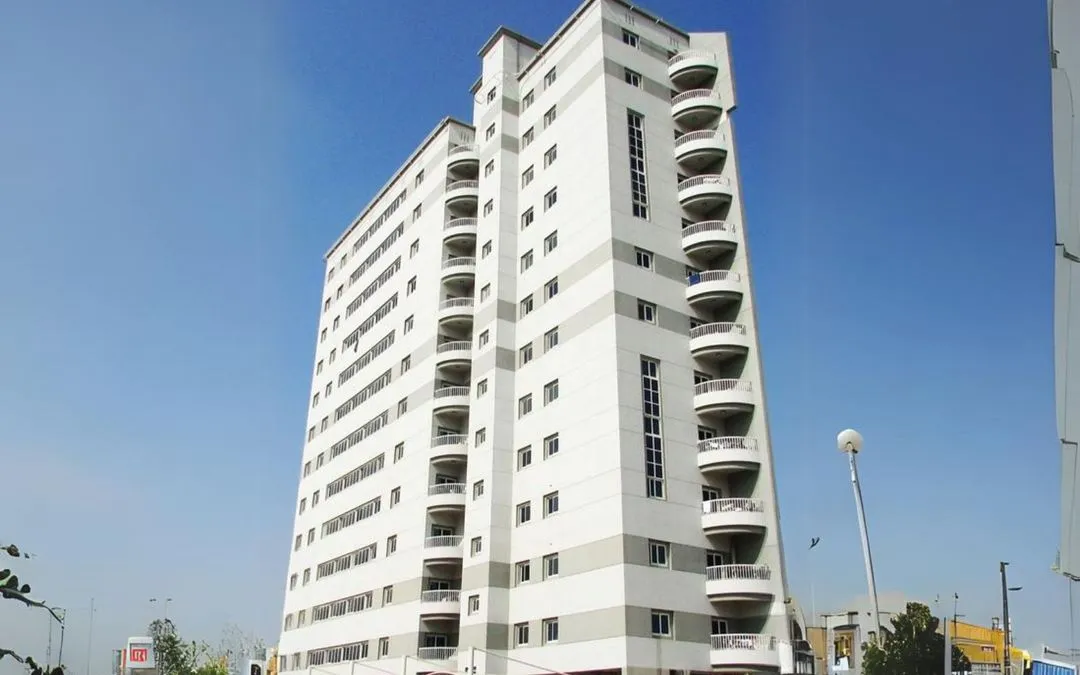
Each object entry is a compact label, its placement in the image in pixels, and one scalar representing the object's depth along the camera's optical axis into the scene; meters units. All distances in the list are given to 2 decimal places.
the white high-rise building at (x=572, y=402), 31.19
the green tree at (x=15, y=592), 4.17
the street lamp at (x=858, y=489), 12.34
